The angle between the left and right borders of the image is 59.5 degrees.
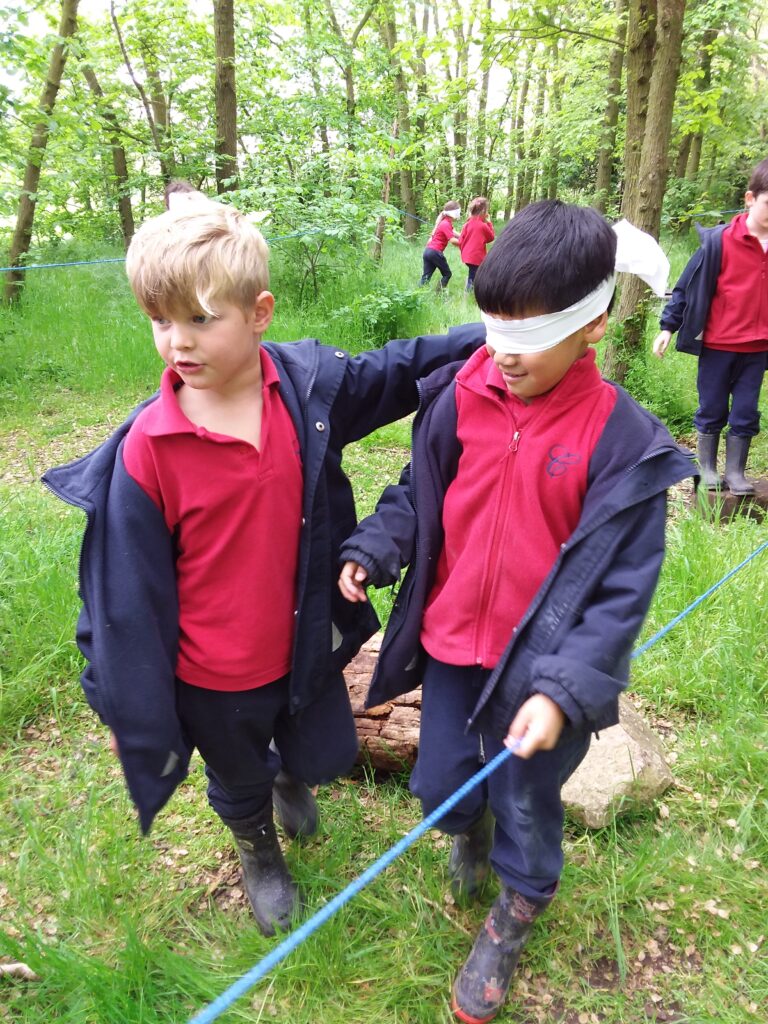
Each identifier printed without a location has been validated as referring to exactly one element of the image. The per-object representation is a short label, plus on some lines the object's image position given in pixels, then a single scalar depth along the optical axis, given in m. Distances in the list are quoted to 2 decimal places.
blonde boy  1.40
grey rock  2.21
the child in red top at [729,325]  4.02
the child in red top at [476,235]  11.15
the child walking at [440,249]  11.34
